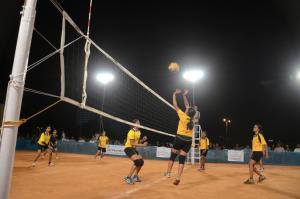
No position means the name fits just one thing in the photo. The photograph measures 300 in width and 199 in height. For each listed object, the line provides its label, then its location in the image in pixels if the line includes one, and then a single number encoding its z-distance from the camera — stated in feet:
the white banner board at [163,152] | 70.69
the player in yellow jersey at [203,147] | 41.79
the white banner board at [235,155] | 66.23
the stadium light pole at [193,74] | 57.16
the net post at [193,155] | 54.29
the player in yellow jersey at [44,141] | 41.27
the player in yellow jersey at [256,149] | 27.20
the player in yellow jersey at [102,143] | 59.16
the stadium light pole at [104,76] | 68.20
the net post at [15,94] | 10.42
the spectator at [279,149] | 68.39
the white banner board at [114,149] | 76.95
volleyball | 30.41
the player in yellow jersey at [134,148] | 24.82
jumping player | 23.25
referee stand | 54.50
